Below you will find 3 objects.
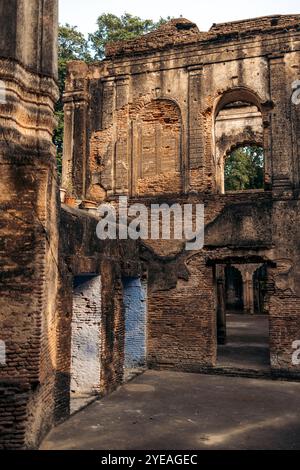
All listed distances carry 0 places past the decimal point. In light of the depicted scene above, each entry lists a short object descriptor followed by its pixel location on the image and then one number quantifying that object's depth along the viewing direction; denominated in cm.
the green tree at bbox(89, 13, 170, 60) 2272
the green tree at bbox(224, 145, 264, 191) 2536
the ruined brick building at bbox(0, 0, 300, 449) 564
